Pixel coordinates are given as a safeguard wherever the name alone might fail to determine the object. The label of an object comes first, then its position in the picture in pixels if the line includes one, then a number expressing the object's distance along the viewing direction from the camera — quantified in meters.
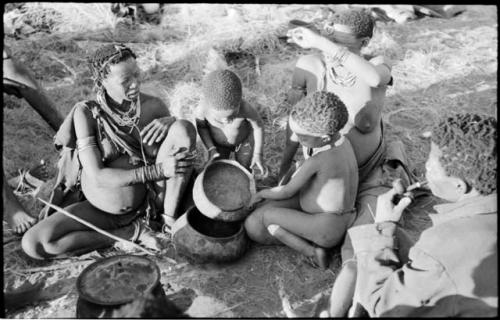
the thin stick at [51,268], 3.46
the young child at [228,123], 3.43
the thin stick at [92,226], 3.43
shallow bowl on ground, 2.79
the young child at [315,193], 3.08
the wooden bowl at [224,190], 3.37
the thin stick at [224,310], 3.25
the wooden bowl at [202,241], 3.34
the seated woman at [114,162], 3.30
